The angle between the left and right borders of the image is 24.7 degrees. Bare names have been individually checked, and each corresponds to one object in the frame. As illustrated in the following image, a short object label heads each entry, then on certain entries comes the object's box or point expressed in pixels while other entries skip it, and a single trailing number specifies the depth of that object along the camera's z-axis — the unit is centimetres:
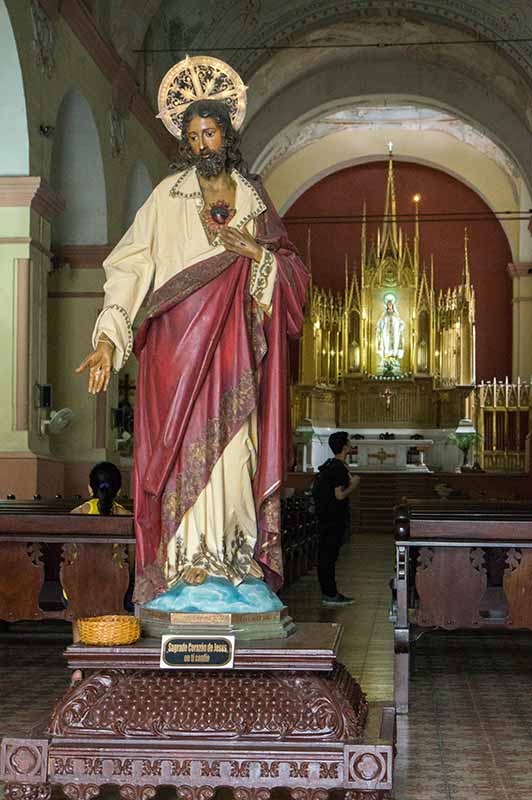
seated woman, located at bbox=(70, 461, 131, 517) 760
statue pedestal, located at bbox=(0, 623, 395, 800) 399
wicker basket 420
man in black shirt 1086
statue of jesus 449
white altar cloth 2556
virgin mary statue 2620
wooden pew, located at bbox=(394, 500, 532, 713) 650
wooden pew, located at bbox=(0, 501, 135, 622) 714
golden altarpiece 2600
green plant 2498
